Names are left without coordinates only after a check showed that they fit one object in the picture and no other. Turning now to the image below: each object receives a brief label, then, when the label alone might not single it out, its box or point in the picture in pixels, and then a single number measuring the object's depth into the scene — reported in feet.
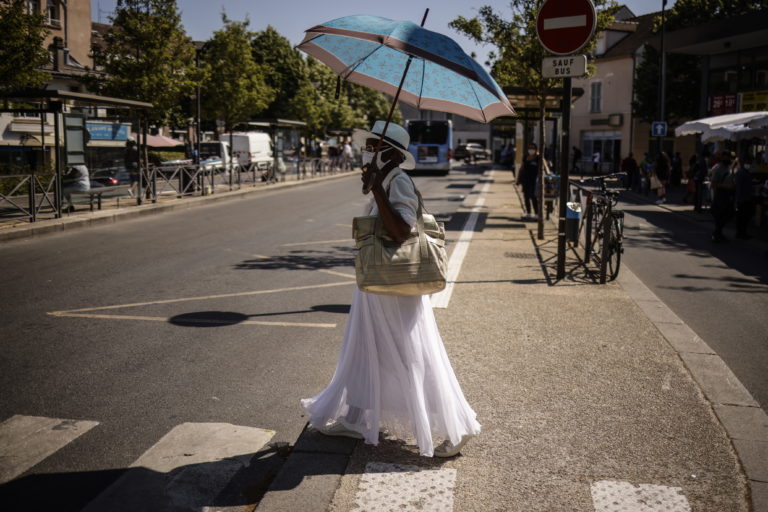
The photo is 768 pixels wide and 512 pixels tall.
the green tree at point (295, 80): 177.06
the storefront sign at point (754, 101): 76.23
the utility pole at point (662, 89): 95.09
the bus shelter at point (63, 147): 45.47
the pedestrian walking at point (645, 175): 89.33
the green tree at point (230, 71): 119.85
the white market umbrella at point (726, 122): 51.57
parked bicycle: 28.30
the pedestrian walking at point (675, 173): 99.86
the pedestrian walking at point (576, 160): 153.31
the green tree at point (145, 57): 66.18
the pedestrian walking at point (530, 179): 52.24
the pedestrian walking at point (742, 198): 44.16
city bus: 127.85
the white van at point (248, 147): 120.57
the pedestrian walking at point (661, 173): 78.07
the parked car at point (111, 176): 55.72
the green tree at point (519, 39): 46.19
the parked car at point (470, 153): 208.74
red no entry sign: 25.20
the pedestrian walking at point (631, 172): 92.79
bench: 53.11
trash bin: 33.42
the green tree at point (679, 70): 119.34
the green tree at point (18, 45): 51.93
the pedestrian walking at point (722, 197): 44.14
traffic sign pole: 27.17
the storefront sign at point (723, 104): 80.28
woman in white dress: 11.50
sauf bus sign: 25.48
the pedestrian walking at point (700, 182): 64.23
